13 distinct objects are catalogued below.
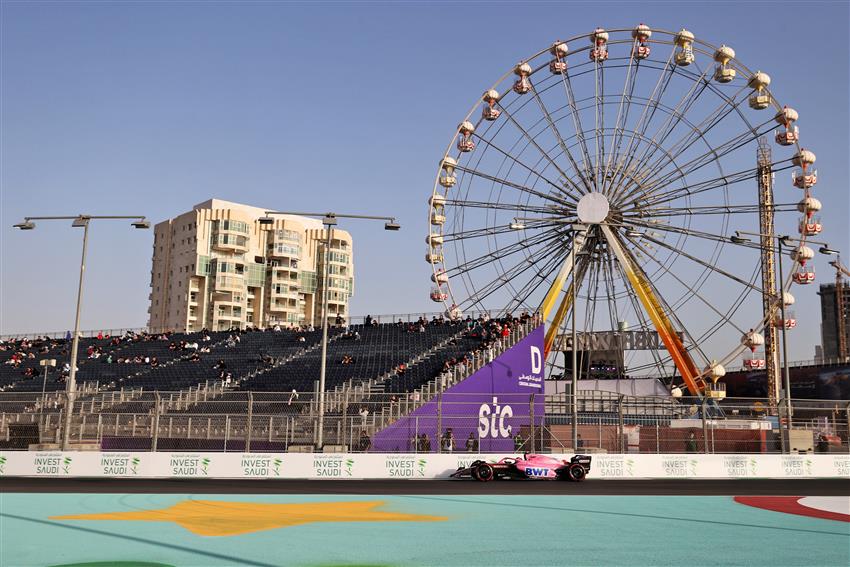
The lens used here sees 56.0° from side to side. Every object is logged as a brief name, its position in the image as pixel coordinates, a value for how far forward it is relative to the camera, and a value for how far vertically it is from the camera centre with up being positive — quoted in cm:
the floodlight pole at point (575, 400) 2422 +61
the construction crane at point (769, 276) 5736 +1232
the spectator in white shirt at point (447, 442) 2502 -74
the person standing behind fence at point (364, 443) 2472 -81
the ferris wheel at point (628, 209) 4391 +1218
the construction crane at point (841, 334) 11851 +1381
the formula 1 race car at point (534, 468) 2343 -141
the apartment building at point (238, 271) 11031 +2051
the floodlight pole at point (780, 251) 3278 +737
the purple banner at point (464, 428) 2489 -33
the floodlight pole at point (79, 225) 2731 +635
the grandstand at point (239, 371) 2511 +222
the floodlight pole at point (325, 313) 2383 +357
